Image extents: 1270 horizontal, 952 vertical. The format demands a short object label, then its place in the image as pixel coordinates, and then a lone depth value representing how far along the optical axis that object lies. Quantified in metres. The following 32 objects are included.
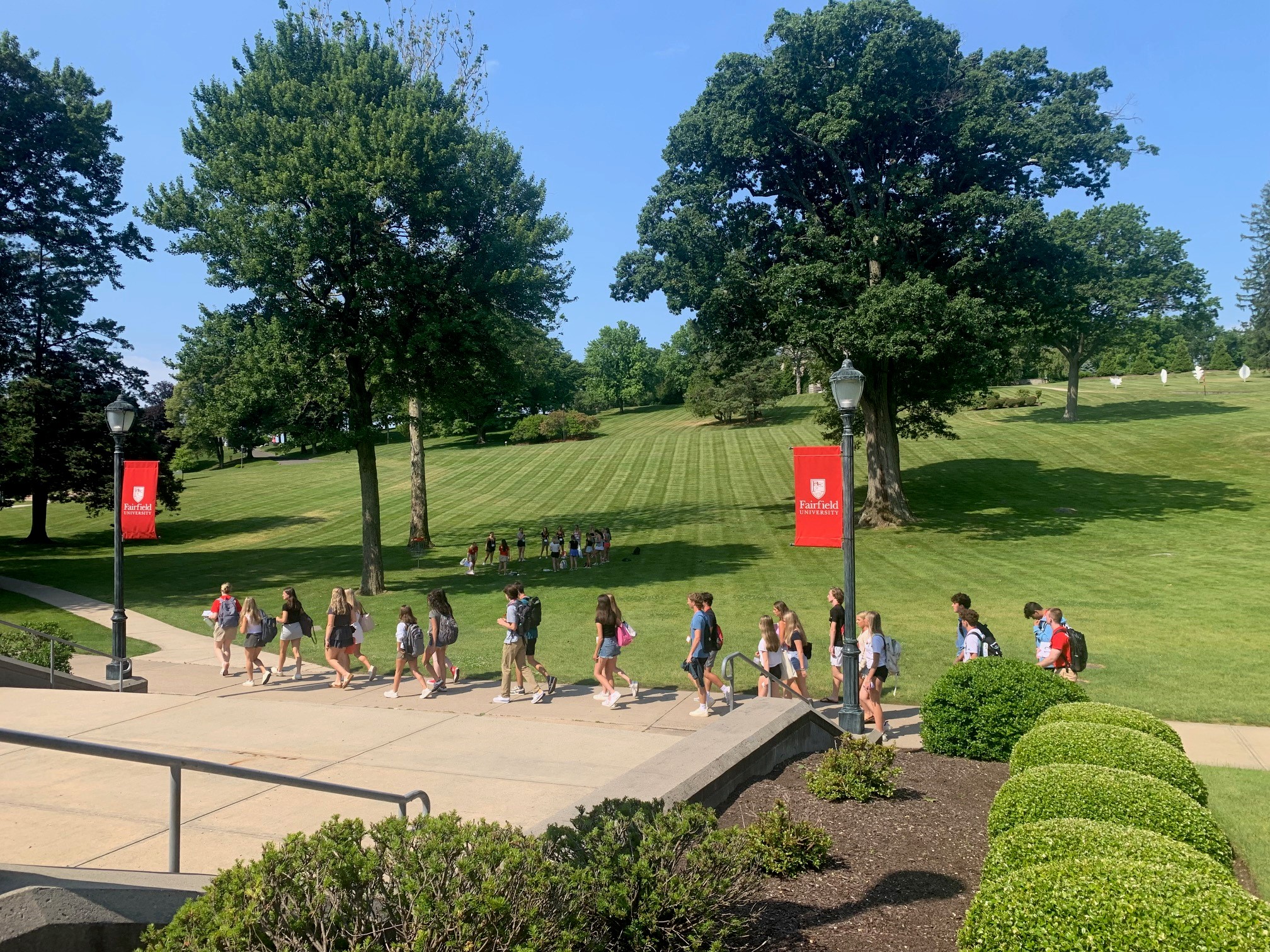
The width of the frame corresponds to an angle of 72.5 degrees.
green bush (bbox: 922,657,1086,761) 9.04
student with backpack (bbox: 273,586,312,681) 14.70
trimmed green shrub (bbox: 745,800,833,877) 5.84
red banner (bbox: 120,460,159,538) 16.97
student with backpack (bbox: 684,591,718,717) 11.87
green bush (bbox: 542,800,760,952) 4.18
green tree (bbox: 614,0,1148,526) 29.91
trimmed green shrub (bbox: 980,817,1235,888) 4.25
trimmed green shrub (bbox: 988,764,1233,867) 5.41
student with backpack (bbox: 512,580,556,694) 12.99
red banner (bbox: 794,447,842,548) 12.31
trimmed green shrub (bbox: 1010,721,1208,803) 6.49
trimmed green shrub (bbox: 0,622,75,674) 13.82
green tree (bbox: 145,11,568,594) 22.55
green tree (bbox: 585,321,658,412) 107.81
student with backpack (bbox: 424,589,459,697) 13.36
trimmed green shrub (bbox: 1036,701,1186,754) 7.46
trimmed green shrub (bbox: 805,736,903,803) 7.48
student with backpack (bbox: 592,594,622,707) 12.46
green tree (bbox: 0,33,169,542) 32.12
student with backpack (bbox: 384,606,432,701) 13.39
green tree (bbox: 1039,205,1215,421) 48.09
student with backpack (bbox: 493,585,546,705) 12.88
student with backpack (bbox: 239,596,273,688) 14.32
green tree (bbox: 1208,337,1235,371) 98.19
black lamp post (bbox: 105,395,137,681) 14.01
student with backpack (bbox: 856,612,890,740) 11.33
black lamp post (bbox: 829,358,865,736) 10.48
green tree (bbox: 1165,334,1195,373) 95.50
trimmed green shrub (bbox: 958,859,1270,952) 3.62
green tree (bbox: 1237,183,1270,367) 95.44
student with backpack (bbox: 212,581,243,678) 15.22
